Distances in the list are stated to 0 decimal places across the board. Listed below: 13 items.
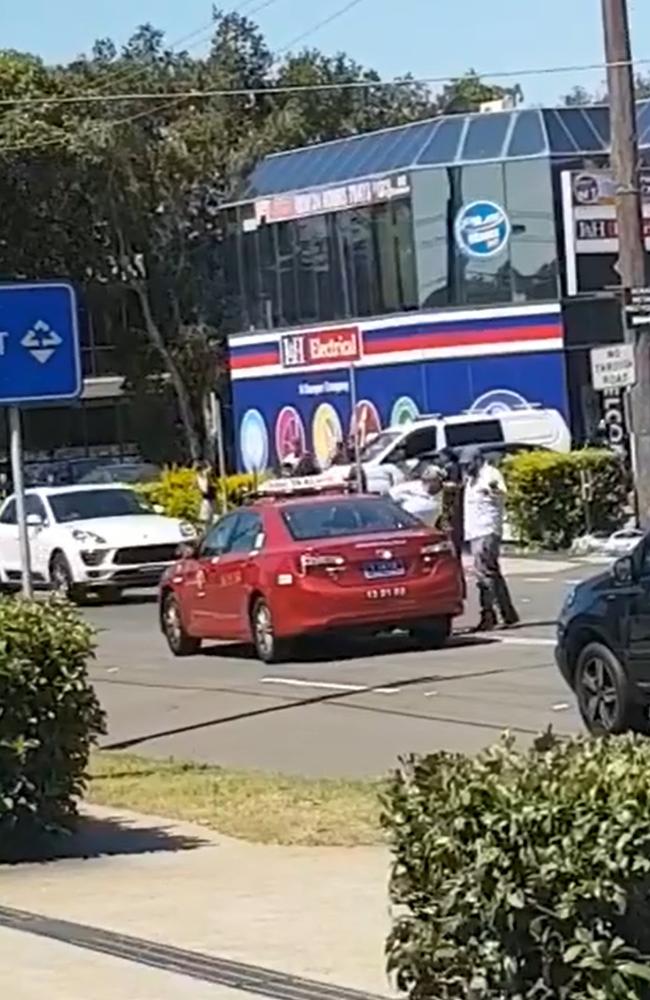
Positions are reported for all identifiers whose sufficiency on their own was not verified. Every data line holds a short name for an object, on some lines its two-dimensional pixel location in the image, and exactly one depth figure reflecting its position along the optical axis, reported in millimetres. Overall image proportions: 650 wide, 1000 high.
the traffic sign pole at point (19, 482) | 15039
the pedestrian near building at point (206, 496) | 38625
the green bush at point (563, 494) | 34188
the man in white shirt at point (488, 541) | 23312
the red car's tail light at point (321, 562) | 21938
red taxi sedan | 21891
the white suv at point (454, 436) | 42562
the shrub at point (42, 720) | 11688
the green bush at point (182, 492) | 41500
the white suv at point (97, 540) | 31656
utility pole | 26531
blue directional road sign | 14797
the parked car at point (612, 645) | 15445
